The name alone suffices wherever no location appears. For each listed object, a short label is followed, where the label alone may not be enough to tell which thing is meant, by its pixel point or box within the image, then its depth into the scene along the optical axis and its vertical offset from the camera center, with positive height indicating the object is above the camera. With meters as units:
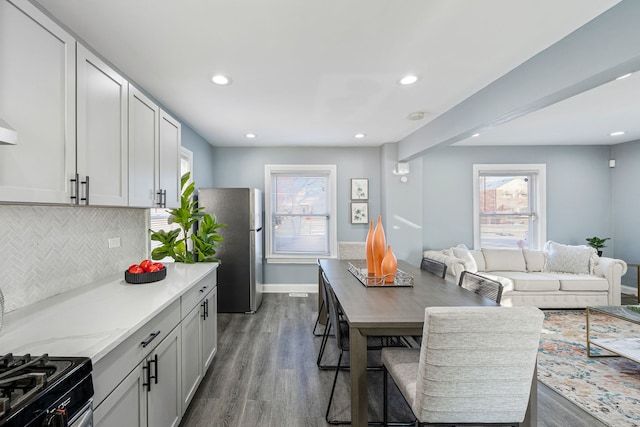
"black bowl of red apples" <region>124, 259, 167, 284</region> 1.98 -0.40
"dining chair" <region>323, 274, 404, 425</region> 1.99 -0.84
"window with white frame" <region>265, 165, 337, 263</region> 4.98 +0.00
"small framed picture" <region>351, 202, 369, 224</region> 5.02 +0.02
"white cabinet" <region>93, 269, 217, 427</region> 1.13 -0.77
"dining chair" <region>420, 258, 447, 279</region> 2.82 -0.55
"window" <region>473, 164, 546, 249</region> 5.08 +0.13
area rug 2.04 -1.36
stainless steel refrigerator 3.99 -0.42
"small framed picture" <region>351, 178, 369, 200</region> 5.02 +0.46
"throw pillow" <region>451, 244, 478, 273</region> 4.16 -0.64
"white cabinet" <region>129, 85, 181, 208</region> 1.94 +0.46
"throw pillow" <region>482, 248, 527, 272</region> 4.48 -0.73
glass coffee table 2.39 -1.14
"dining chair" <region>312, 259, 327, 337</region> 3.25 -1.31
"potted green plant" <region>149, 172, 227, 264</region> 2.71 -0.23
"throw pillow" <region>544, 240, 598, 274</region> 4.19 -0.67
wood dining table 1.58 -0.58
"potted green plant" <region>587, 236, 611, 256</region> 4.65 -0.47
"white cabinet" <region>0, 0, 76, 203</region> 1.08 +0.46
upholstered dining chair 1.24 -0.66
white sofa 3.92 -0.87
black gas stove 0.74 -0.48
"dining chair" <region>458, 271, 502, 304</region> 2.05 -0.56
